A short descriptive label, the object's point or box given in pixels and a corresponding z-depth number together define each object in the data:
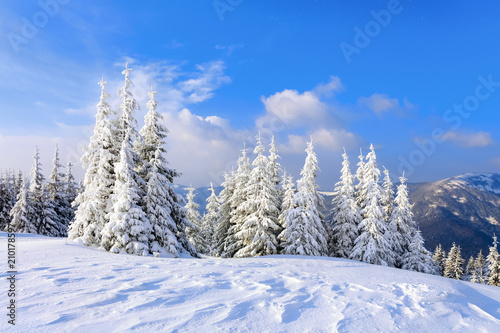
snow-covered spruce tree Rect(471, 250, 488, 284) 55.21
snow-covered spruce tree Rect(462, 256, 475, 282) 65.47
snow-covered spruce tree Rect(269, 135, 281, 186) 28.38
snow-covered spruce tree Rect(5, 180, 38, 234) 31.44
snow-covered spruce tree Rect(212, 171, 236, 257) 30.62
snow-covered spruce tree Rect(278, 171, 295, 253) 23.17
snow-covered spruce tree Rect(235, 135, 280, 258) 22.39
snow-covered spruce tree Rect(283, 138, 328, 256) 21.86
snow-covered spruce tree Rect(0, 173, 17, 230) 40.60
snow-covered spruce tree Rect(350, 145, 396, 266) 23.22
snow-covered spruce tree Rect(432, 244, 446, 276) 51.82
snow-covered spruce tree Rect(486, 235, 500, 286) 33.61
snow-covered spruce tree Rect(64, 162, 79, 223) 40.56
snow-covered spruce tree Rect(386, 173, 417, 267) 27.31
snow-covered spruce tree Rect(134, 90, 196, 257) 16.83
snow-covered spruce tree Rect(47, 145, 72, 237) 36.88
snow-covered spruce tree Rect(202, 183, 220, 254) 39.03
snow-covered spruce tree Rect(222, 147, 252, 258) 25.09
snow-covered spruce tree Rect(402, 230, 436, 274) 25.82
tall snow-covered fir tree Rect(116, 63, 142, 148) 17.88
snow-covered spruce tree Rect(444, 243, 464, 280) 44.91
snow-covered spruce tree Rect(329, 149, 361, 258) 25.45
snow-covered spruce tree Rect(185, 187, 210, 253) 34.22
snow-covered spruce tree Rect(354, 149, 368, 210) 26.85
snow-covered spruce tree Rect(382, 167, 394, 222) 30.06
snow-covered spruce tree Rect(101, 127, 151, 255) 14.45
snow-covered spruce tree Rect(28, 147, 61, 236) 33.72
